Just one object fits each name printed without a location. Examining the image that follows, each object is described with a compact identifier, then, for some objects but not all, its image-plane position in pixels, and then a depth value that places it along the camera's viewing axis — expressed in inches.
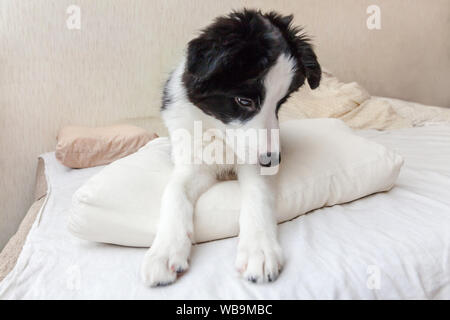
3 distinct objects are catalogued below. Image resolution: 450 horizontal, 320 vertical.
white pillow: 36.7
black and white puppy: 33.3
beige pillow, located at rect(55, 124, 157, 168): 74.3
